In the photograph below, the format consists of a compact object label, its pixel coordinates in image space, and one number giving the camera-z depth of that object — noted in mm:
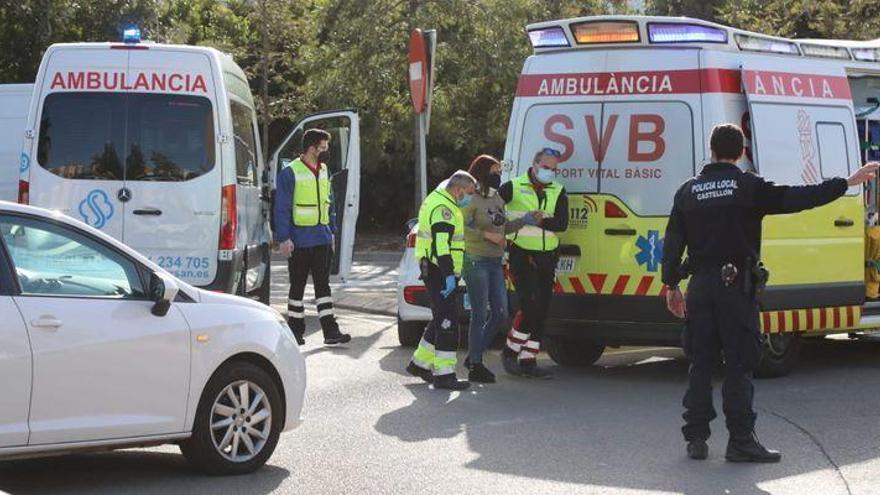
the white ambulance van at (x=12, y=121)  17875
